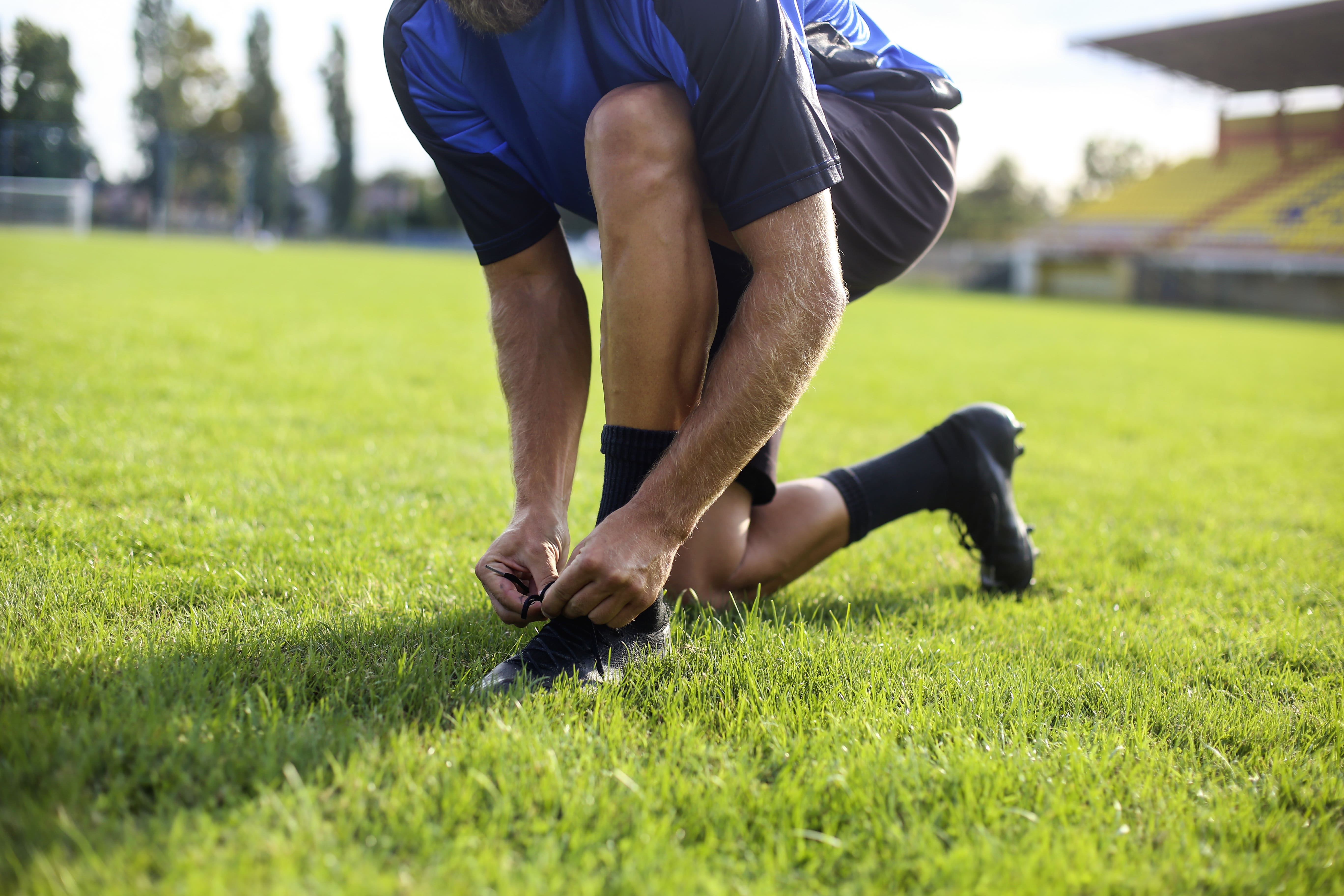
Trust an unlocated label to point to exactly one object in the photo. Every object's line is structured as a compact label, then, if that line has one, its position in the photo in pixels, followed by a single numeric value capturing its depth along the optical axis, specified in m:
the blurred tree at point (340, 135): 50.19
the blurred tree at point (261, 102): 50.28
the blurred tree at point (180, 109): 42.31
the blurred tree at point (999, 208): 49.31
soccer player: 1.33
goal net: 29.19
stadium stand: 26.66
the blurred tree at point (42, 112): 32.97
